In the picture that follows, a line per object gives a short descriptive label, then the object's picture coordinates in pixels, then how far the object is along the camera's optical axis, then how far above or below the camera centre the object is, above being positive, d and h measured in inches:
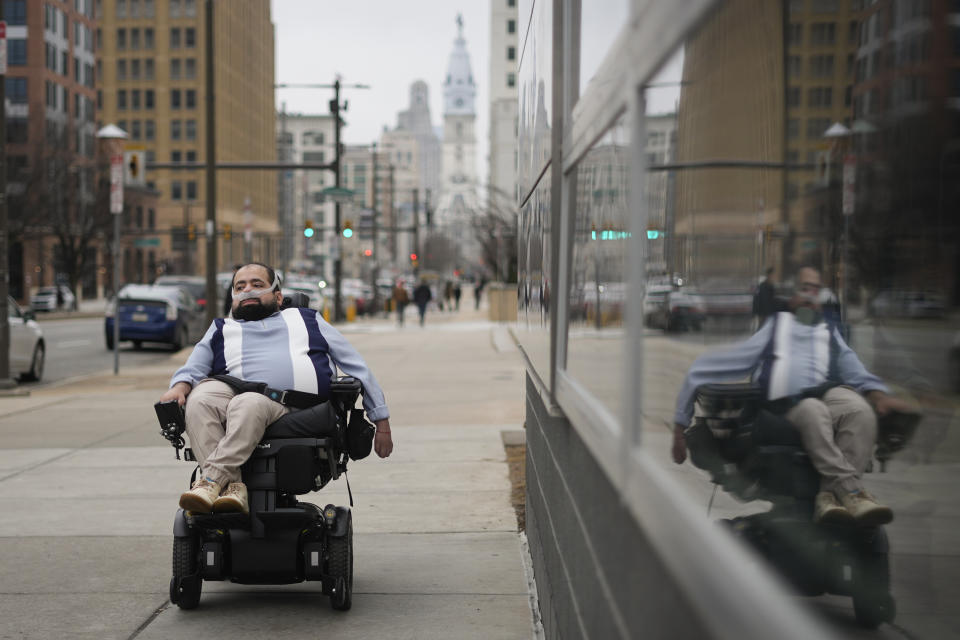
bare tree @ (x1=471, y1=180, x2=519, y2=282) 1636.3 +18.3
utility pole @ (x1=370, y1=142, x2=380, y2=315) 2188.0 -26.0
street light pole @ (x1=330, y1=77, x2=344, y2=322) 1327.5 +5.4
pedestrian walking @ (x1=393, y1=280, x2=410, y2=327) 1609.3 -60.3
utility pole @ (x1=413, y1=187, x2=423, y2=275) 2548.0 +69.8
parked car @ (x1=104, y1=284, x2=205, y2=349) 1054.4 -57.9
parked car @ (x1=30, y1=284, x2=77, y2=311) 2379.4 -101.7
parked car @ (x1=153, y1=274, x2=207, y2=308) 1244.5 -35.2
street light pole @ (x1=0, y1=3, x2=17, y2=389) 627.5 -20.0
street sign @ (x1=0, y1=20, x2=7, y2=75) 622.8 +104.2
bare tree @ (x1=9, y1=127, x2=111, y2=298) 2190.0 +94.4
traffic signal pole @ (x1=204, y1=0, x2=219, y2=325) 916.6 +49.8
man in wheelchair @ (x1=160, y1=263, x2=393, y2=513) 197.3 -22.3
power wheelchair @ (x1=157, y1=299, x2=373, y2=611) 202.2 -46.5
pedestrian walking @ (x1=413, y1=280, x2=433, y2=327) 1609.3 -58.6
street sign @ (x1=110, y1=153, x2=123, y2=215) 743.1 +42.9
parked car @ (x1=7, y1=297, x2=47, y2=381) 729.0 -59.1
